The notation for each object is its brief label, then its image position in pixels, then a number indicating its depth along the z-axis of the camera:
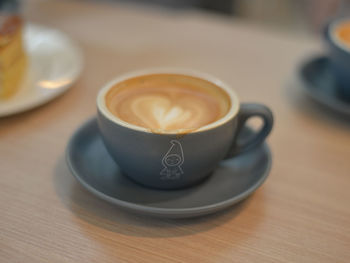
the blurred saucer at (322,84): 0.73
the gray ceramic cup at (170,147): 0.47
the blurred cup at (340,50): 0.72
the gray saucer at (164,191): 0.46
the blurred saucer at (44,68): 0.69
